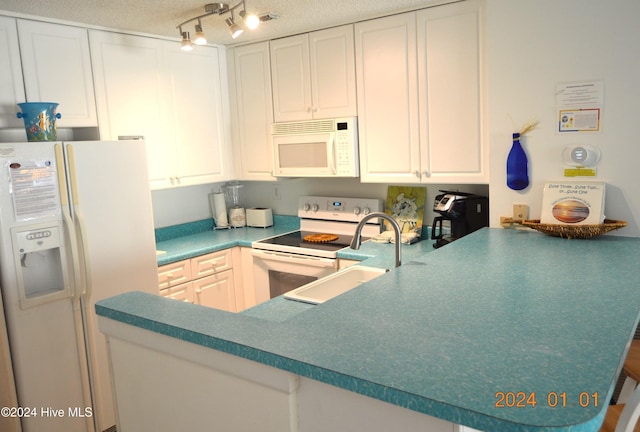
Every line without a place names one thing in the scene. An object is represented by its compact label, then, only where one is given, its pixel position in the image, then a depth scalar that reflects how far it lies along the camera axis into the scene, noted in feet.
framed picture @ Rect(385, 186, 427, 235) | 11.40
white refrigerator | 8.16
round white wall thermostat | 8.00
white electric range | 10.97
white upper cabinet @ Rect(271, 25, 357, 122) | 10.98
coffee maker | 9.67
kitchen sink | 7.69
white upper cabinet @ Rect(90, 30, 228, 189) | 10.52
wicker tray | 7.73
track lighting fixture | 8.42
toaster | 13.58
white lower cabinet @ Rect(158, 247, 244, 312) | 10.98
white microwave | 11.09
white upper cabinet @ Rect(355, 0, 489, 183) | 9.56
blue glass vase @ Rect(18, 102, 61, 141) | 8.74
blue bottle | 8.61
